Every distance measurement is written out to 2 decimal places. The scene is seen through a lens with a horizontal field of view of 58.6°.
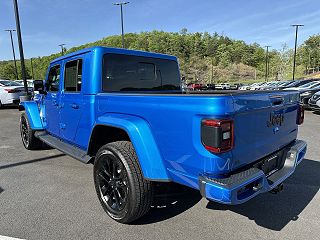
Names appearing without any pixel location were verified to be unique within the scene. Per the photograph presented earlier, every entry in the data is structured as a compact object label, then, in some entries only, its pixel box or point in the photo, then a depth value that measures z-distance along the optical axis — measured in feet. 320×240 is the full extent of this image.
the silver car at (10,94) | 45.42
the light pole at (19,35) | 44.39
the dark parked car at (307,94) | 45.11
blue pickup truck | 7.67
